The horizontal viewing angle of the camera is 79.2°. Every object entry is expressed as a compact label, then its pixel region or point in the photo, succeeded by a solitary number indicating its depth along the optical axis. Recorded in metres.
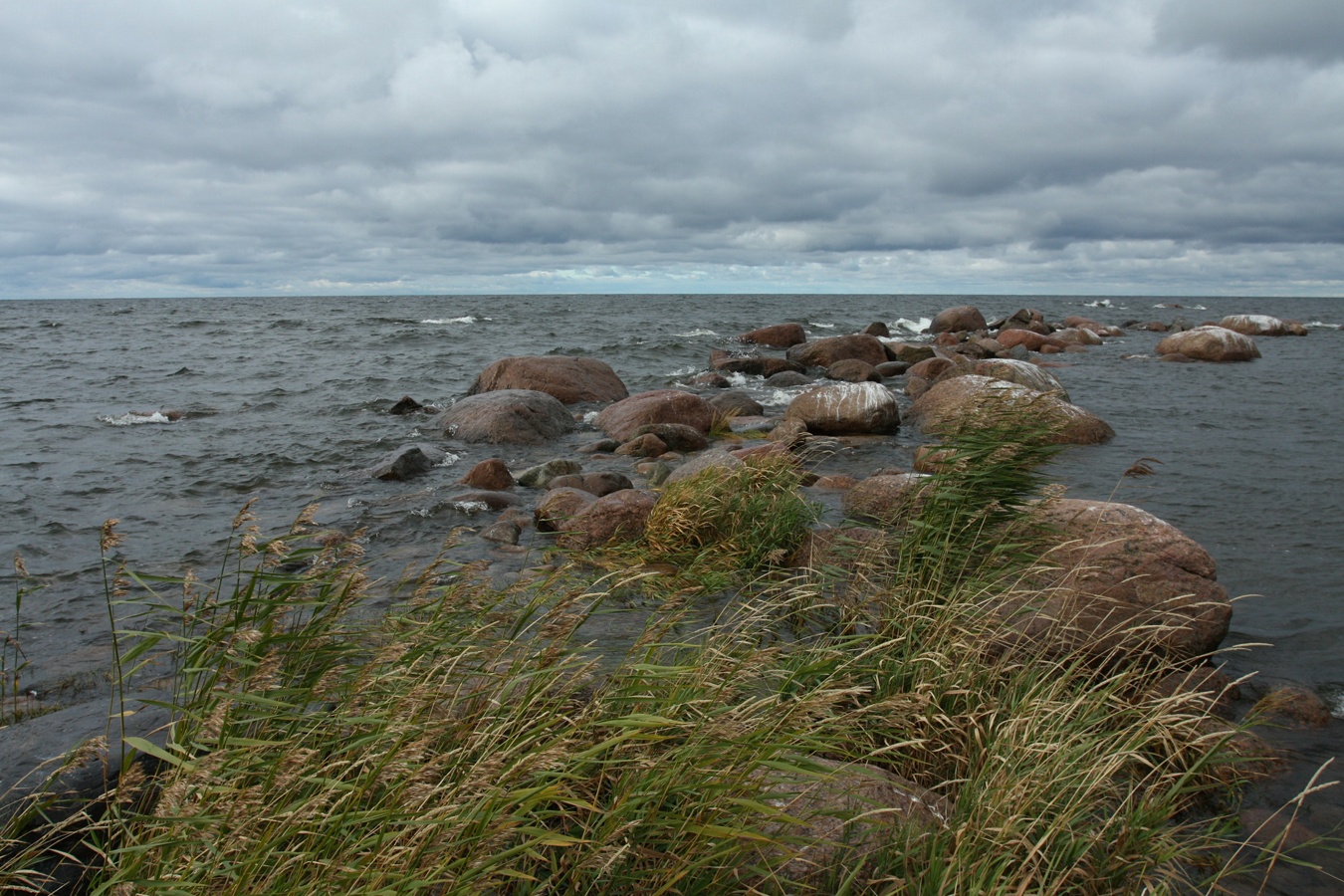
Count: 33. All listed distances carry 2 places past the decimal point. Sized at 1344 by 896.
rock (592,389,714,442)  14.36
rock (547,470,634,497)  10.18
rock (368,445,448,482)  11.26
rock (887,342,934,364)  24.92
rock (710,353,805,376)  24.12
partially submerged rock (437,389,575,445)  14.32
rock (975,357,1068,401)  15.93
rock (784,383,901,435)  14.53
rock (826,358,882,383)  22.03
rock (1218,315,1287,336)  39.25
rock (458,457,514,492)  10.70
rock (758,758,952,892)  2.67
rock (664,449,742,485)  8.66
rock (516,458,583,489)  10.87
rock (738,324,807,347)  31.45
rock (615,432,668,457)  12.81
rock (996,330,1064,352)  31.05
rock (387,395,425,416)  16.92
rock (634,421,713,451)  13.40
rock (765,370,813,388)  21.94
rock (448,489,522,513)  9.56
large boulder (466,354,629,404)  17.73
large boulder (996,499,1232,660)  5.26
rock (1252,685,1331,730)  4.89
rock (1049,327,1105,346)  33.56
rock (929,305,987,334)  37.84
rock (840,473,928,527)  8.08
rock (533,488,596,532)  8.36
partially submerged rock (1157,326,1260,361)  27.03
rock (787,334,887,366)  25.30
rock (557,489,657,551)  7.65
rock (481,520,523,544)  8.15
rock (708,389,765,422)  16.31
